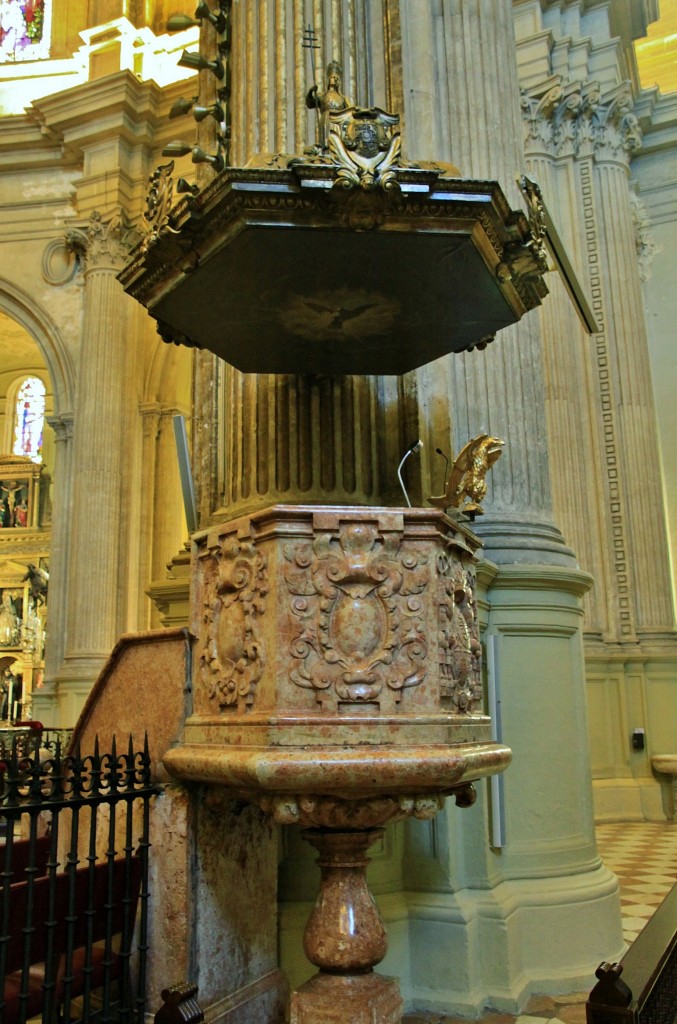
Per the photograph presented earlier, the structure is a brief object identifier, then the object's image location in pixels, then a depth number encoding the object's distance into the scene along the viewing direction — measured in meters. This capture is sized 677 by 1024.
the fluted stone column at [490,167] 5.02
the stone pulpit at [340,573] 3.12
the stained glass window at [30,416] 23.78
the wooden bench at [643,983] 2.66
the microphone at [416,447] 4.28
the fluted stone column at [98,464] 12.90
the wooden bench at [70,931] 3.02
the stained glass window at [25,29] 16.50
